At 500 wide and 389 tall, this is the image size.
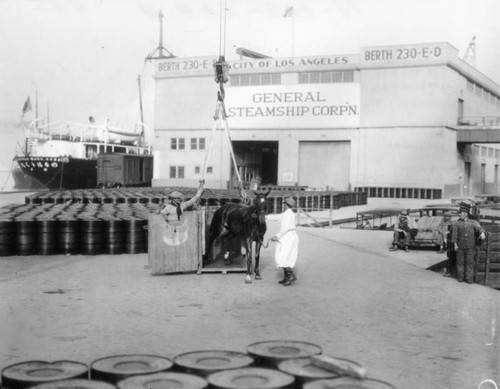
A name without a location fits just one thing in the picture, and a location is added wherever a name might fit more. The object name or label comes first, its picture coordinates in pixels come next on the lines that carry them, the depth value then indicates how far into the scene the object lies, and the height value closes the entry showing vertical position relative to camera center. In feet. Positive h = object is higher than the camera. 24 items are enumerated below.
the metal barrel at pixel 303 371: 16.70 -5.22
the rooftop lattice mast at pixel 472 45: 281.74 +66.89
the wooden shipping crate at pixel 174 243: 39.04 -3.86
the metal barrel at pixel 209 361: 17.52 -5.30
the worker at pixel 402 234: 55.83 -4.45
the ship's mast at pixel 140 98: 281.54 +39.23
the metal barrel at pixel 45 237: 49.60 -4.48
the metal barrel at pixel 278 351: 18.70 -5.34
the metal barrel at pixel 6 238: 48.93 -4.54
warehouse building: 162.50 +18.14
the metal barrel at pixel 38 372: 16.43 -5.33
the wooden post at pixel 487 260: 41.63 -5.01
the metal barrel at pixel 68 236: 50.03 -4.42
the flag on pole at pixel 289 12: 172.24 +48.73
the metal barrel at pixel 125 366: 17.10 -5.33
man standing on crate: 39.06 -1.55
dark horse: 36.88 -2.68
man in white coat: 36.29 -3.59
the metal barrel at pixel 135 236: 51.13 -4.48
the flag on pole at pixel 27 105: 184.71 +22.90
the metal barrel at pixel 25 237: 49.24 -4.47
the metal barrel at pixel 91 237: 50.01 -4.48
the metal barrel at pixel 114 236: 50.52 -4.43
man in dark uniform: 39.17 -3.48
